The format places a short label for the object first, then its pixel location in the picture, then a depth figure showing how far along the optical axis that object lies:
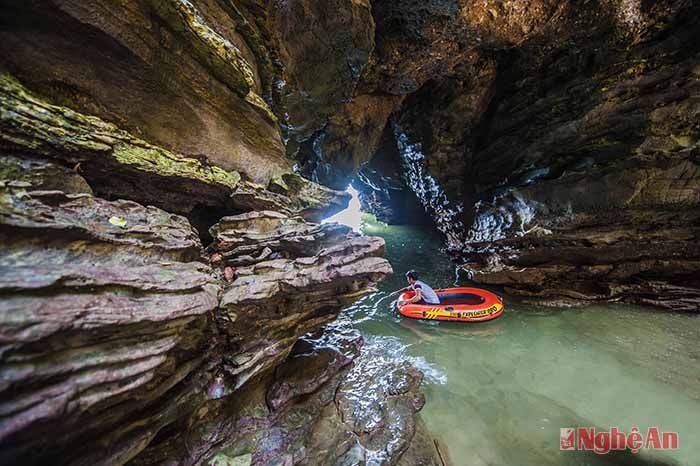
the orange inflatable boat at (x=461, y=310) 7.49
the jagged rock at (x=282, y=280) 3.83
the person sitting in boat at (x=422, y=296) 8.09
